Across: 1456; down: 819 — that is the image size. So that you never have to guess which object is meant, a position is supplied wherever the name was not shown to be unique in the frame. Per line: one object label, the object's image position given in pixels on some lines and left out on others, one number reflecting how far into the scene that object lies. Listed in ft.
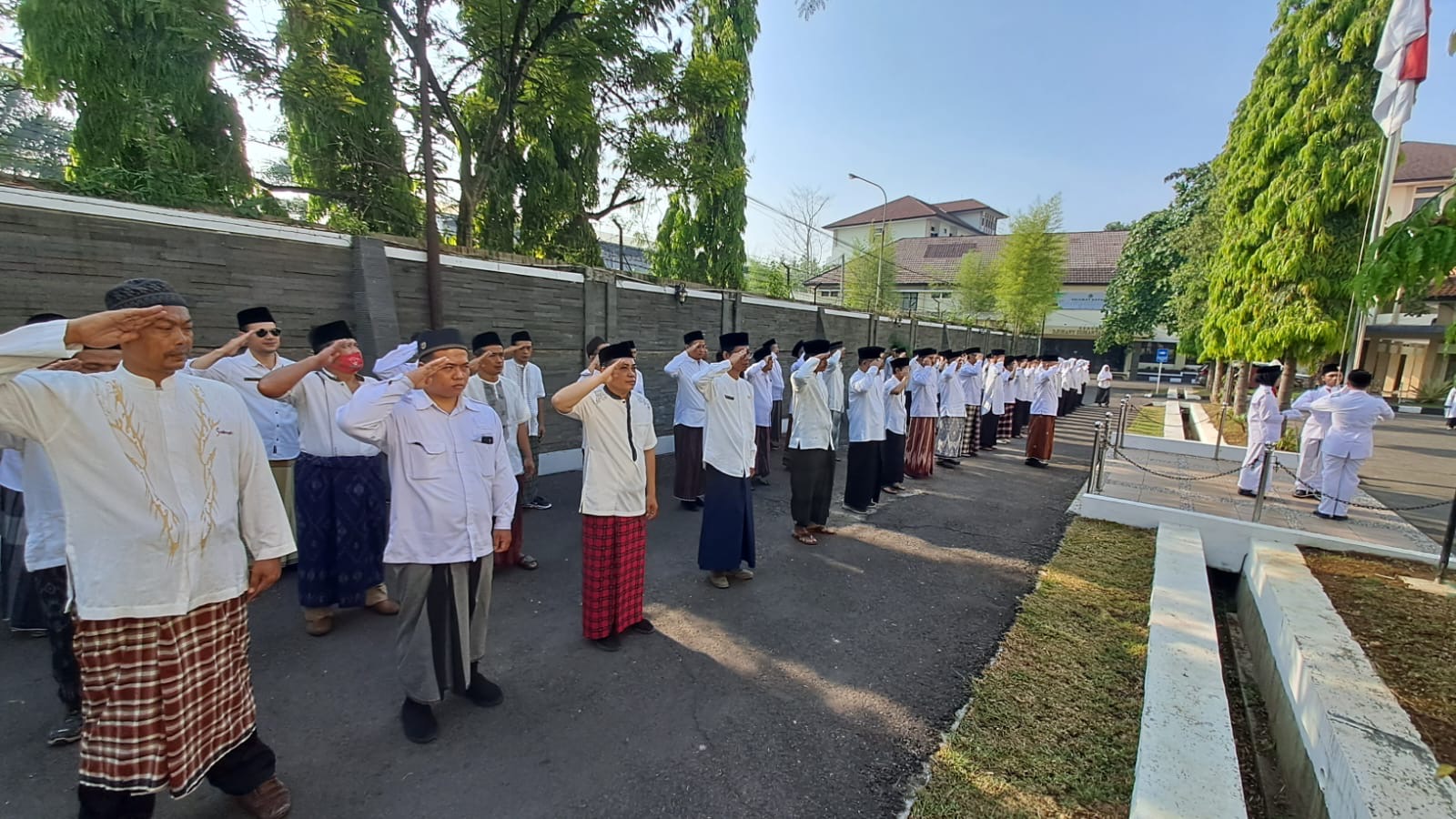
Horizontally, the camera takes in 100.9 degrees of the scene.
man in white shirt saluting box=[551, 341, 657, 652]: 11.76
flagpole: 28.66
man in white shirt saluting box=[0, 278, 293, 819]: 5.89
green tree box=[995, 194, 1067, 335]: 87.66
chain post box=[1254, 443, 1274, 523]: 18.86
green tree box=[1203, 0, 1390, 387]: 36.52
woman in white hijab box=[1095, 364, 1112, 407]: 69.25
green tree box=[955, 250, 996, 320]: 96.68
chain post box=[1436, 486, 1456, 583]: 16.00
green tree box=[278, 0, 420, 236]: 21.99
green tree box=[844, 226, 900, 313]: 88.94
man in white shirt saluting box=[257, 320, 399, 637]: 12.06
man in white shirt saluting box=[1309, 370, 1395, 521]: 22.62
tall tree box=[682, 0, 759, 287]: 33.42
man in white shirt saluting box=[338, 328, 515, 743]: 8.72
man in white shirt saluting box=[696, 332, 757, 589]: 14.92
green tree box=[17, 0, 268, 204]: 18.62
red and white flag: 26.32
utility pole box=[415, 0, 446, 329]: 20.49
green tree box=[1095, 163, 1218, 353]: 85.51
